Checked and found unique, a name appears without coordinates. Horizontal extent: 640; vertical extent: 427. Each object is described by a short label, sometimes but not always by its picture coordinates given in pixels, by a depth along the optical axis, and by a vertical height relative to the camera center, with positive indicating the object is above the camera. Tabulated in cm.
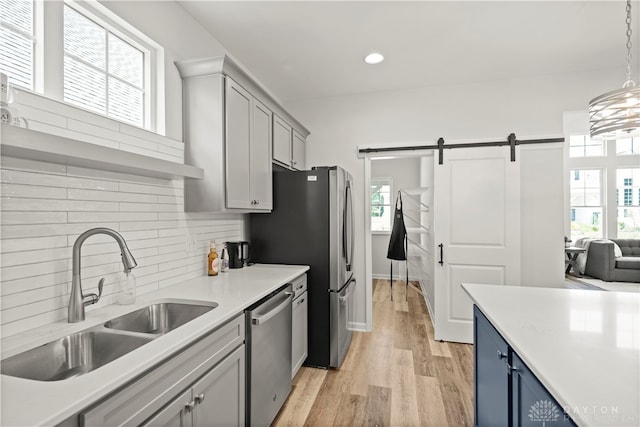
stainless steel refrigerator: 272 -26
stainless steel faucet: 135 -25
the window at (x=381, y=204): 636 +17
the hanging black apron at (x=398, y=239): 479 -42
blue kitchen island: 80 -47
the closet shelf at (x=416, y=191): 479 +34
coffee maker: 262 -35
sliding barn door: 330 -18
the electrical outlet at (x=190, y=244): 222 -23
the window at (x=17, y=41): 129 +73
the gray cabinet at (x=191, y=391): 94 -65
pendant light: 154 +51
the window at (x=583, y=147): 660 +138
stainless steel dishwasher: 170 -88
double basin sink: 108 -54
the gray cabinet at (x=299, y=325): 241 -92
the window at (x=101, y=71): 156 +79
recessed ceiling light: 287 +145
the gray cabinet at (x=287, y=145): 293 +70
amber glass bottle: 234 -37
